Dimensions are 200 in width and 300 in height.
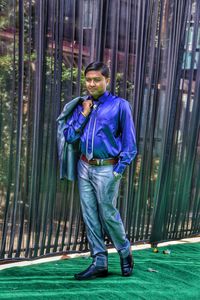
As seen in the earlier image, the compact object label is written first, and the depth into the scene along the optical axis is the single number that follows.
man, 3.36
